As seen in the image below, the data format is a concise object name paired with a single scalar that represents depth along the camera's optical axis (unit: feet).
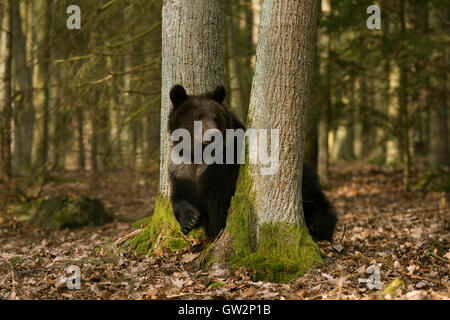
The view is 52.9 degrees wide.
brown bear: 18.49
